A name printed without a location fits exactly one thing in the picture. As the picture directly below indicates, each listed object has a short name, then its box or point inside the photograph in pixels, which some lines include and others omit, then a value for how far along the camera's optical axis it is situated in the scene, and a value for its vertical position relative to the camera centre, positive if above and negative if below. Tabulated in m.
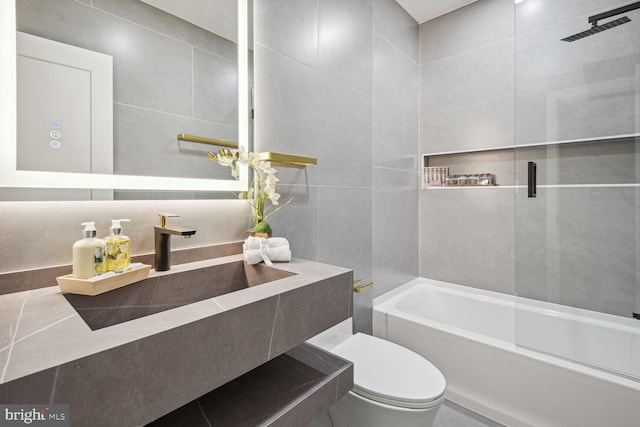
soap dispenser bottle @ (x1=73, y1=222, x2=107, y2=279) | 0.81 -0.10
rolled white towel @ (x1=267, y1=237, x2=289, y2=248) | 1.17 -0.10
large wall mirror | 0.85 +0.39
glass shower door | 1.70 +0.20
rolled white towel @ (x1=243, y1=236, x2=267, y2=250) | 1.16 -0.10
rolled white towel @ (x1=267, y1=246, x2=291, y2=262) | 1.15 -0.14
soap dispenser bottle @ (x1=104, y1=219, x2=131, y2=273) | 0.86 -0.09
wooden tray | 0.78 -0.17
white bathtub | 1.42 -0.77
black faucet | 1.01 -0.10
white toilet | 1.19 -0.69
